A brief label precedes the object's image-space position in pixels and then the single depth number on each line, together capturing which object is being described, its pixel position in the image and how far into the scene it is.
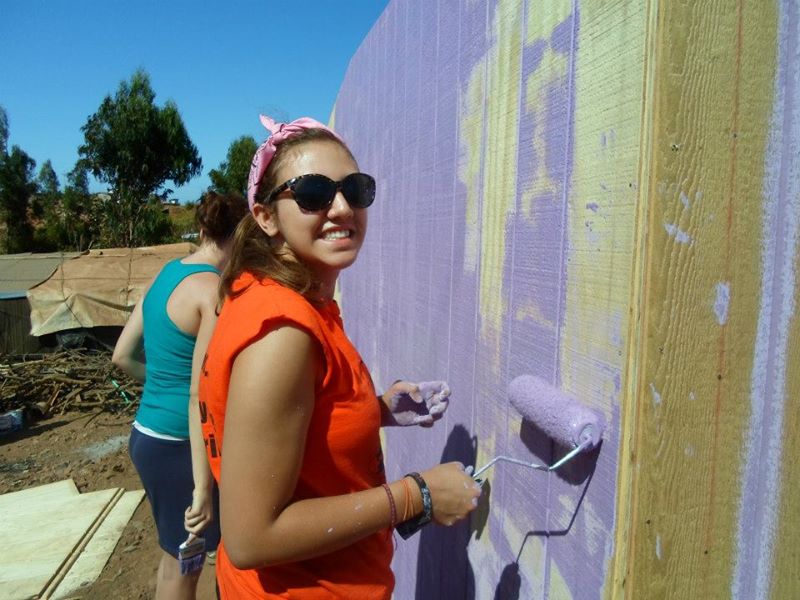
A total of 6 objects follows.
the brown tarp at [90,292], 10.08
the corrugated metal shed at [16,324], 10.30
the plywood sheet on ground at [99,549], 3.64
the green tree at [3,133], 31.30
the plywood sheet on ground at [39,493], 4.93
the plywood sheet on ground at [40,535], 3.63
